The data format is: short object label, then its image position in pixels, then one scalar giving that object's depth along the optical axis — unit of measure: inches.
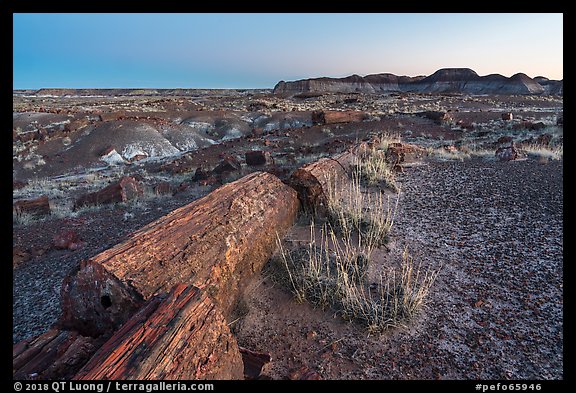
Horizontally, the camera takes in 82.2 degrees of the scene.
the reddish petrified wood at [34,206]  300.5
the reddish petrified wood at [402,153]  347.3
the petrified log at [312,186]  217.5
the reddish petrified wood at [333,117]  784.3
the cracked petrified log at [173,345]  73.7
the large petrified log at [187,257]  99.0
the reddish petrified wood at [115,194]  318.3
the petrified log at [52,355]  87.9
